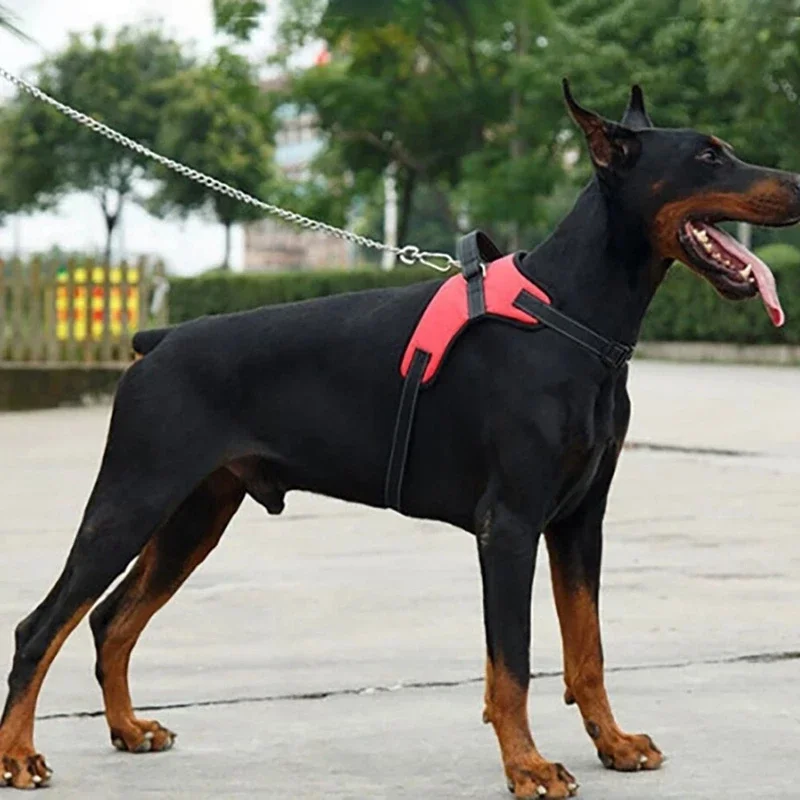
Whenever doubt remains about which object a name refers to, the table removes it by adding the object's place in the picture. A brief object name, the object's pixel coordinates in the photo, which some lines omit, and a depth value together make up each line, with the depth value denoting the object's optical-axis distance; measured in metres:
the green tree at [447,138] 31.25
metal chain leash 4.79
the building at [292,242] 42.53
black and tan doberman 3.93
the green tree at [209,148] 46.03
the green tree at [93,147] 46.00
